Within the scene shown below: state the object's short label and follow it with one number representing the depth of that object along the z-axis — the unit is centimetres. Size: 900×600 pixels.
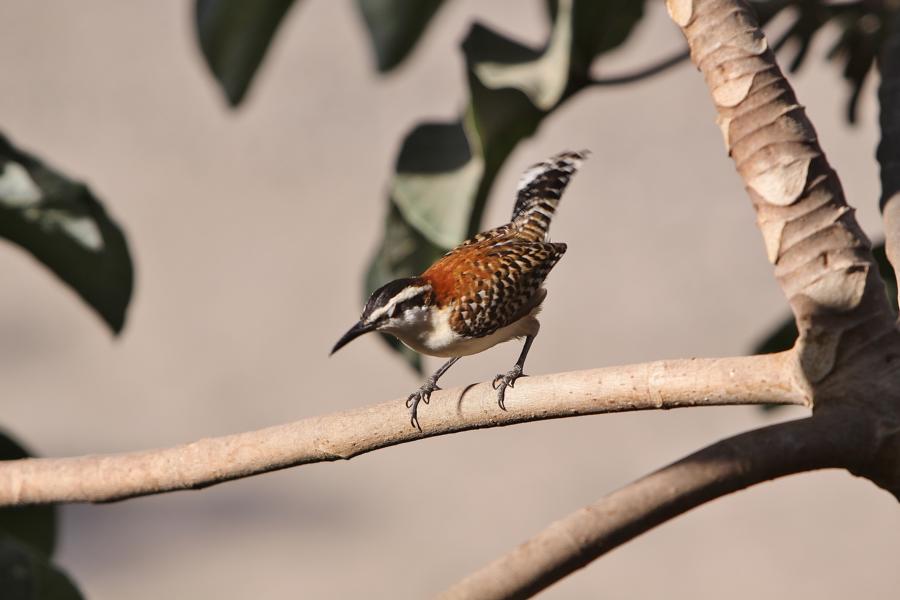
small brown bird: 386
